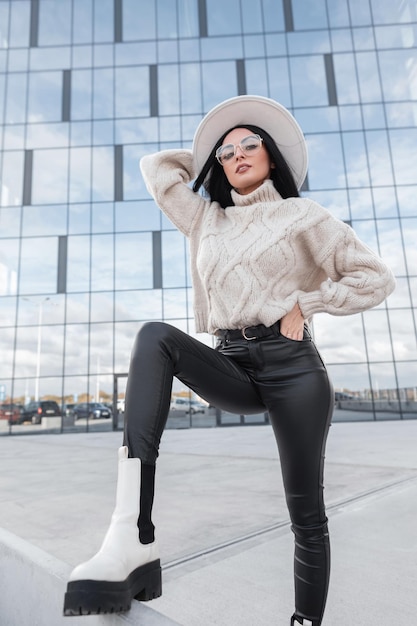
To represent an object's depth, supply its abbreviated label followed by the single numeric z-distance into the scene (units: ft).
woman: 3.68
